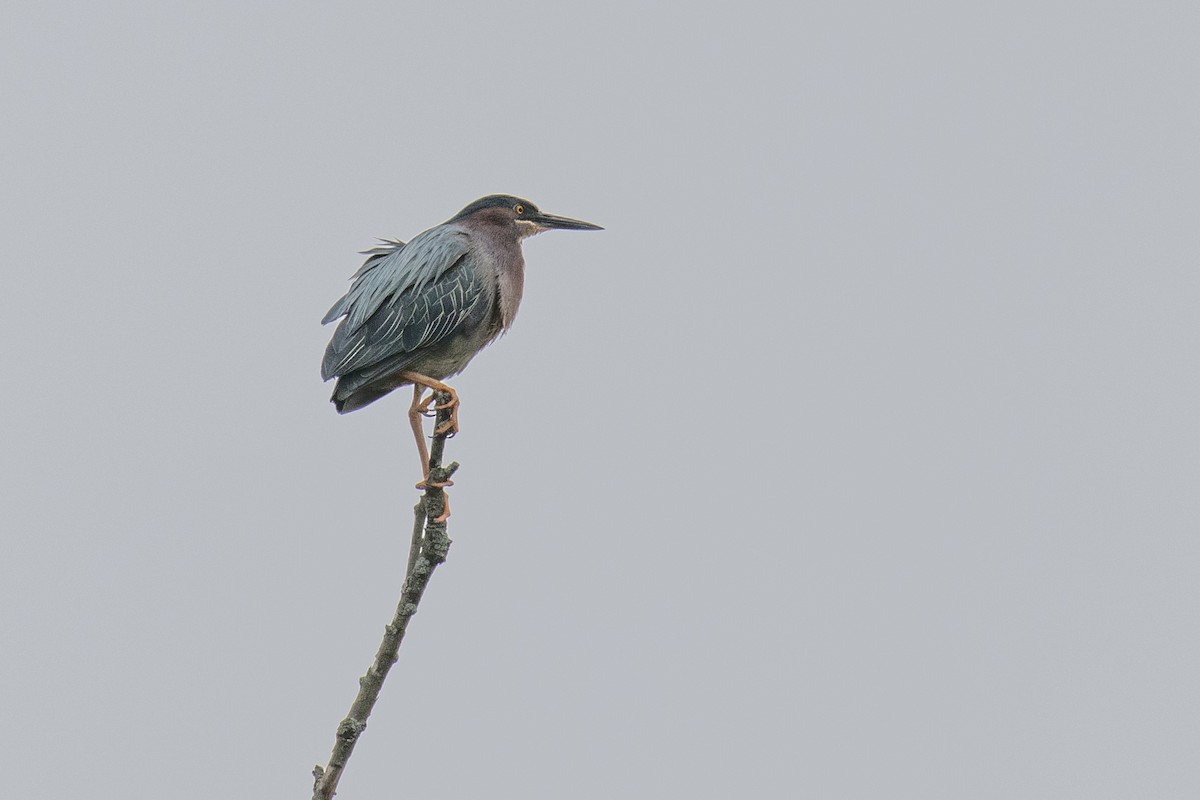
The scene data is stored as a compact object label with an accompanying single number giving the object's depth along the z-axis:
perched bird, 16.72
